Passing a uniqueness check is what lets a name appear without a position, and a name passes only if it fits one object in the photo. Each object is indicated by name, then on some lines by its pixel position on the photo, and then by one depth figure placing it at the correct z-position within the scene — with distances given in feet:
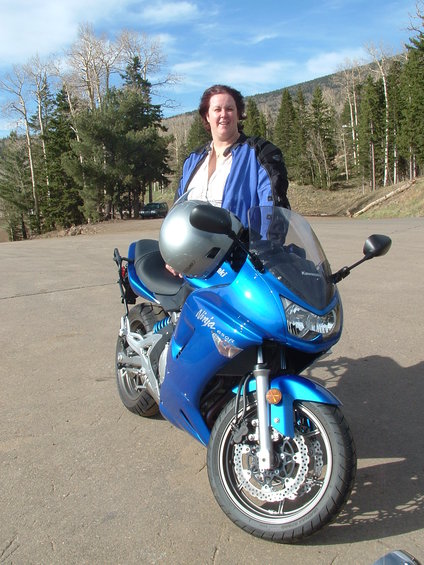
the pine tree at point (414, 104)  156.35
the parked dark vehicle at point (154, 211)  139.03
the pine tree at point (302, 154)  242.37
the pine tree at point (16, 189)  191.72
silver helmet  8.11
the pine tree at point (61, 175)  164.04
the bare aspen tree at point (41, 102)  162.20
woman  10.80
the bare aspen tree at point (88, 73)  144.25
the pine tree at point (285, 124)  270.26
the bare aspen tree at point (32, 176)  181.49
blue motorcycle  7.34
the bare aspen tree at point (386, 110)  184.44
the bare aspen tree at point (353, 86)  233.25
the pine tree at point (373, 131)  192.54
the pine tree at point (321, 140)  235.40
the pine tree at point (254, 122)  275.59
